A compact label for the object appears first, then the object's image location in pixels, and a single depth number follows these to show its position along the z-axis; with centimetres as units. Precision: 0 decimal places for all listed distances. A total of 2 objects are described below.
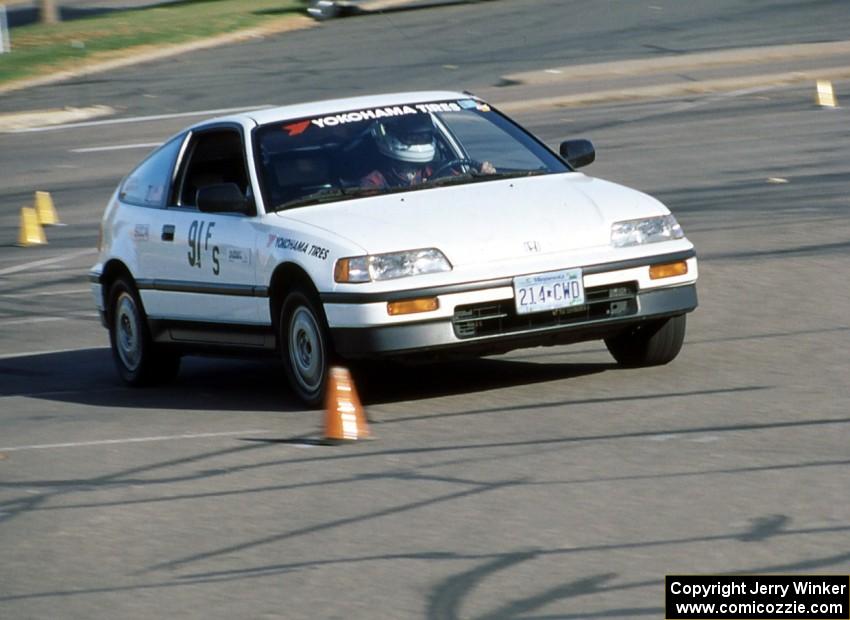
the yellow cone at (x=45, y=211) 3650
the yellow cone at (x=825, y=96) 4250
